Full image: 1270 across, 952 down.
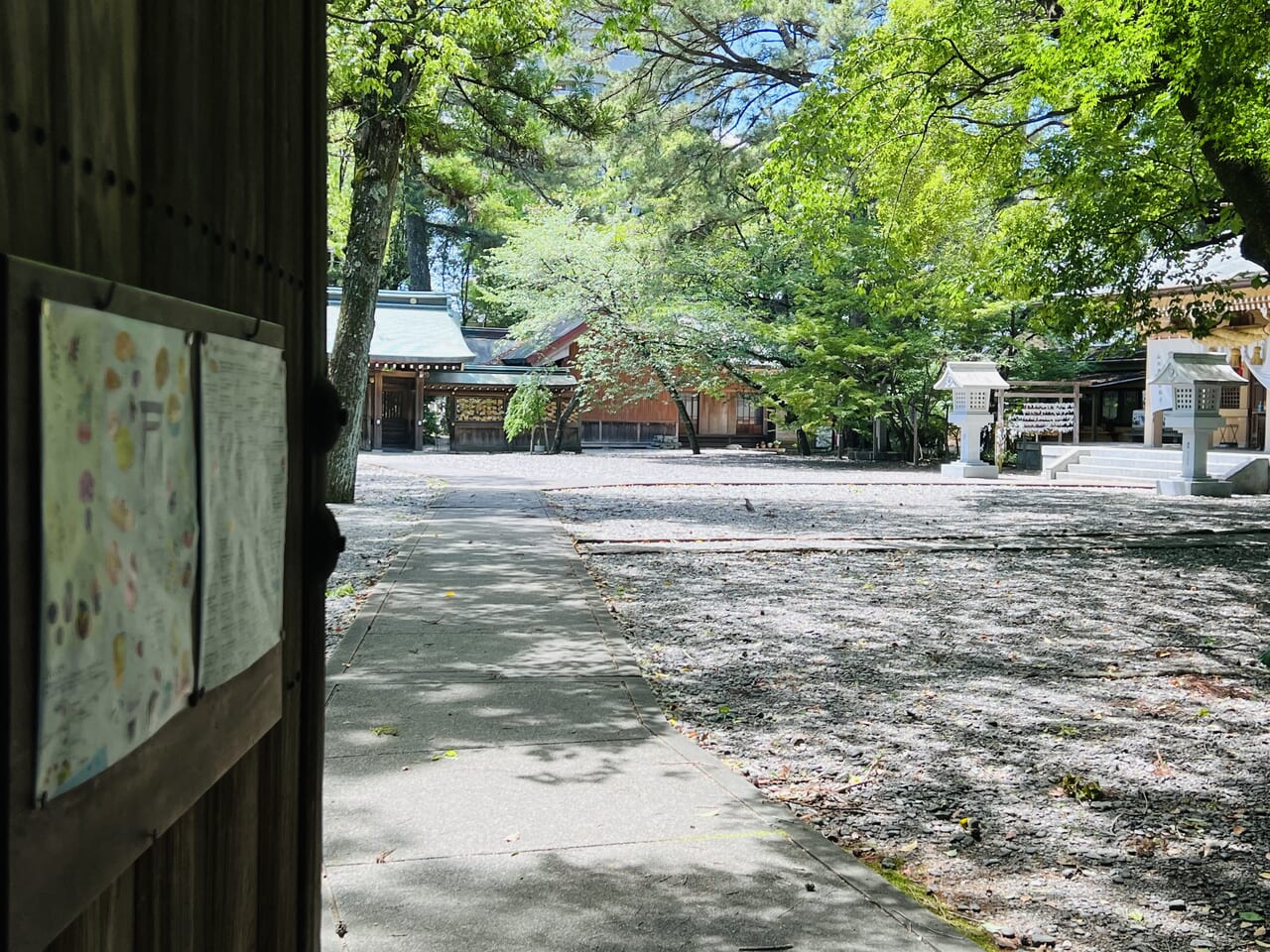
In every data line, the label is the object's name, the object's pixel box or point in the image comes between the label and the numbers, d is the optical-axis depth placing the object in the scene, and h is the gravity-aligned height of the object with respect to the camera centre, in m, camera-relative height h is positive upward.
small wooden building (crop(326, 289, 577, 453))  32.72 +1.33
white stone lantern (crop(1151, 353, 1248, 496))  17.78 +0.46
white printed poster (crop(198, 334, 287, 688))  1.64 -0.12
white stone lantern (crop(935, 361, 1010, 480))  22.55 +0.70
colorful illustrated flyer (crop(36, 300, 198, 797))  1.18 -0.13
